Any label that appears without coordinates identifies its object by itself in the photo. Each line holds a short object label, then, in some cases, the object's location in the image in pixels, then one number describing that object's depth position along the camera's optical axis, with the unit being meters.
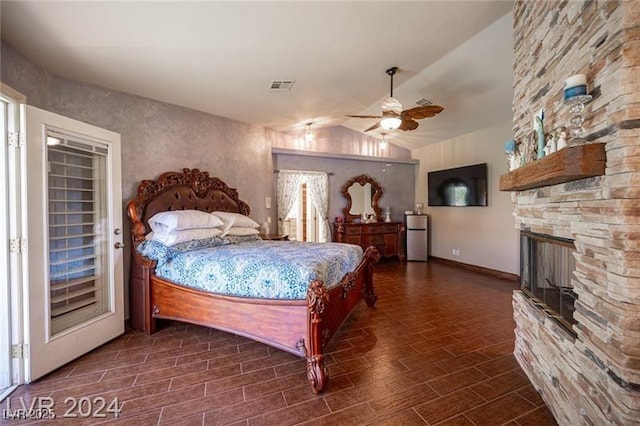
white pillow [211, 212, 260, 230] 3.63
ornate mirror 6.39
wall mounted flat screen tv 5.25
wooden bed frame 2.04
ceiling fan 3.33
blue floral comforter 2.24
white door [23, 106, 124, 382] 2.10
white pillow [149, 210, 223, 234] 2.97
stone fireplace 1.16
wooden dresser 6.07
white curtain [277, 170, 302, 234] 5.62
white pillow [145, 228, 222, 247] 2.90
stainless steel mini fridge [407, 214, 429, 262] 6.41
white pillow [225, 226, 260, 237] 3.60
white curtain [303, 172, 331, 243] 6.05
